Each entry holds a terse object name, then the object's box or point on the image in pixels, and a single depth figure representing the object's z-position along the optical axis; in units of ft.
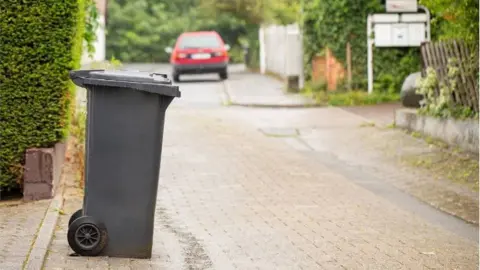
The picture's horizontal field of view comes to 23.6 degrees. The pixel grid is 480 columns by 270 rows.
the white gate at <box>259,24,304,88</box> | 95.09
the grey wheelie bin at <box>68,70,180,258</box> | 26.68
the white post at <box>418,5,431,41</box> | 79.51
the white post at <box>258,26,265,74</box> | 131.54
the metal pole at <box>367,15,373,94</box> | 80.43
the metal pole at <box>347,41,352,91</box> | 81.82
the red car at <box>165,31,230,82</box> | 109.40
